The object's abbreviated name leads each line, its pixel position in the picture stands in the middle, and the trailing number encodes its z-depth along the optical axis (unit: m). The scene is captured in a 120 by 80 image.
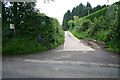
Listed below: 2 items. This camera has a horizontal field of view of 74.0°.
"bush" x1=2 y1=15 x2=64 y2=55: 4.62
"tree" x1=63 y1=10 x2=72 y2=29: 47.12
